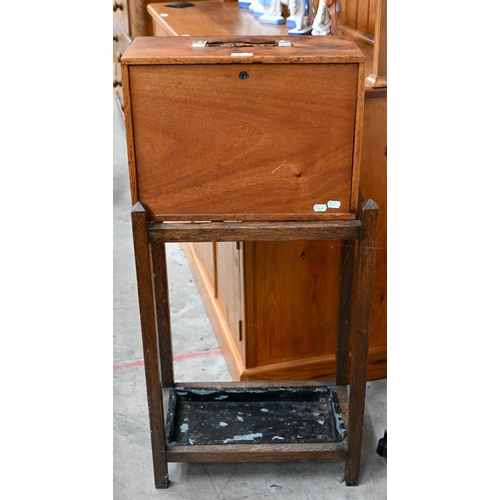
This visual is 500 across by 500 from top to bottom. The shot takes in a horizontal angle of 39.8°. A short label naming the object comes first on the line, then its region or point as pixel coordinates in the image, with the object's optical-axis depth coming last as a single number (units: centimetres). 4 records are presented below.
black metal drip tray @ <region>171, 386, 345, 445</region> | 187
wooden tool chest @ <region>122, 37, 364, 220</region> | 143
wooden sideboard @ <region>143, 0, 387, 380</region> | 196
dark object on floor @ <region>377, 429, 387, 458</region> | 196
